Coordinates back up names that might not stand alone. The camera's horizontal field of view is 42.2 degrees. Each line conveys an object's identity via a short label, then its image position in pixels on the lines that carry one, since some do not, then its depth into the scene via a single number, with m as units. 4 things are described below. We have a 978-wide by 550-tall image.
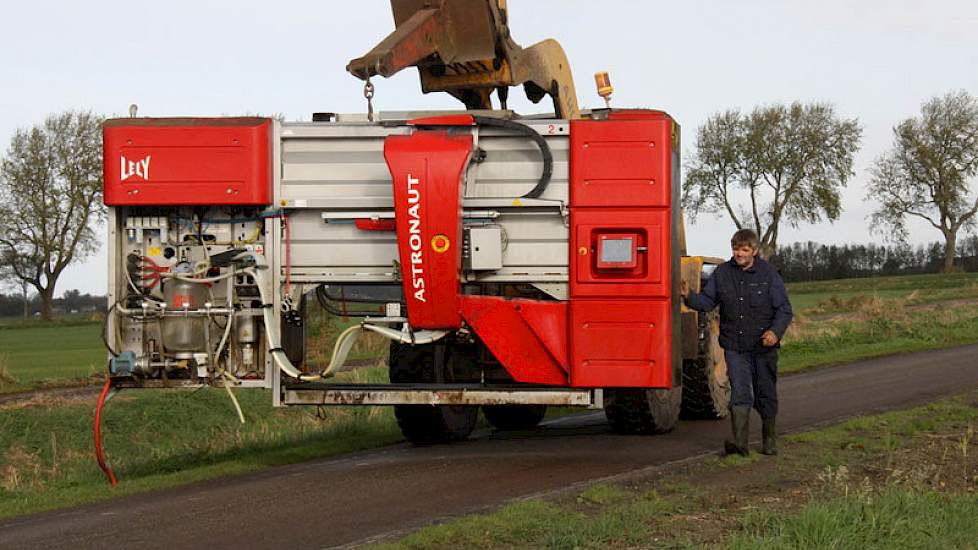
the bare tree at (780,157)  70.75
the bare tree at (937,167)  71.62
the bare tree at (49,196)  63.91
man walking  10.34
